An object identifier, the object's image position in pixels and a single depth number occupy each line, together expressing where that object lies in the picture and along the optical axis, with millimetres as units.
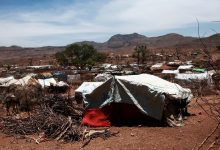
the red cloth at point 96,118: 6419
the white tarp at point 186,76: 14356
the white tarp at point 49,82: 14728
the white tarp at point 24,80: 10917
